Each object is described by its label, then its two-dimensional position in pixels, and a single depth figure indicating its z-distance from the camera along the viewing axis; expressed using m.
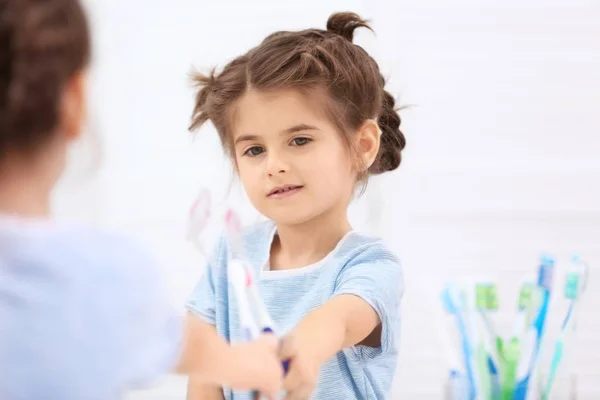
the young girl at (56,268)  1.38
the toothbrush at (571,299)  1.60
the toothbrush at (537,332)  1.56
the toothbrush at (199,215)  1.60
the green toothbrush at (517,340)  1.57
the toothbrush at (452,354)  1.58
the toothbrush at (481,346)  1.57
